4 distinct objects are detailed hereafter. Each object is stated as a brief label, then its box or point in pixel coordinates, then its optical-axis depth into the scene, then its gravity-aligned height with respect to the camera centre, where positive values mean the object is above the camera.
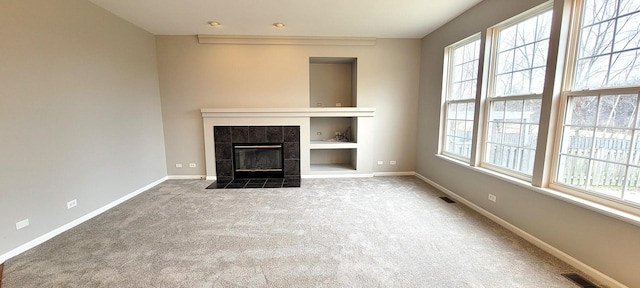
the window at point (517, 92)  2.52 +0.31
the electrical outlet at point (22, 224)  2.30 -1.00
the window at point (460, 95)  3.56 +0.37
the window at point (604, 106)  1.82 +0.10
